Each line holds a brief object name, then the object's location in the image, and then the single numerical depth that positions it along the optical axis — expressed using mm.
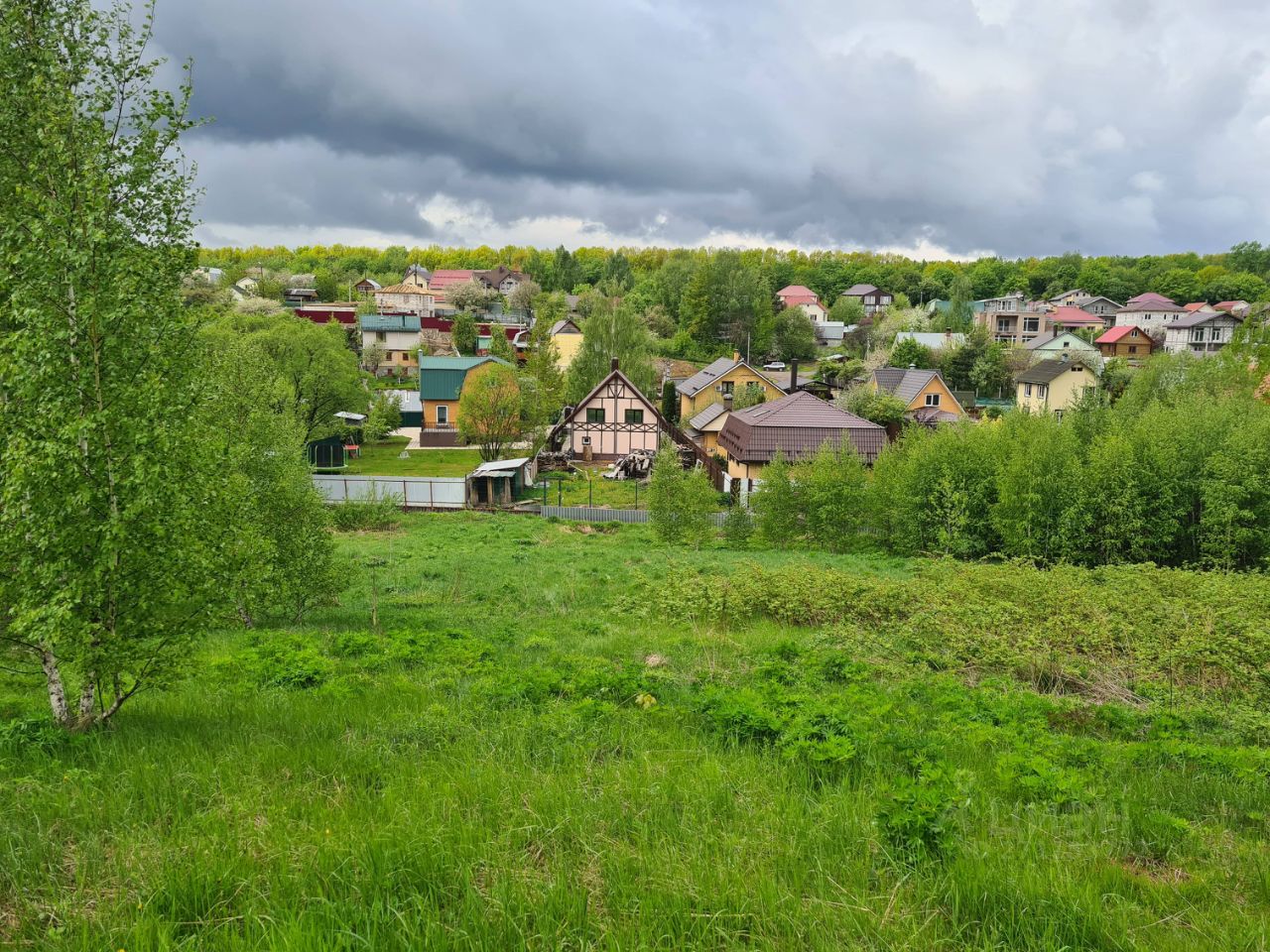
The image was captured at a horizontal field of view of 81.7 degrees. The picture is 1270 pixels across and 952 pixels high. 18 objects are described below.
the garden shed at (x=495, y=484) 33594
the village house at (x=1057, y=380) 57344
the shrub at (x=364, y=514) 28219
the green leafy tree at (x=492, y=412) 40625
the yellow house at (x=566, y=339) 72312
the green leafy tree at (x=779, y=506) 26609
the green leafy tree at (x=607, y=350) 53312
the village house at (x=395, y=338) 75500
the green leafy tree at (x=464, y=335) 77938
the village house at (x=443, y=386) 50219
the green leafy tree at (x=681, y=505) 26562
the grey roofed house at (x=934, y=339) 71562
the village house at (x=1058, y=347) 74188
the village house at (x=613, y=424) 44094
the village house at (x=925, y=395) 48875
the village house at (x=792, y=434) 34562
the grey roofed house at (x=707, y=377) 54762
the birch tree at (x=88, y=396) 5250
